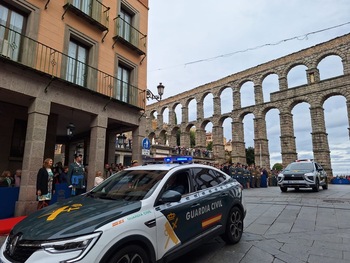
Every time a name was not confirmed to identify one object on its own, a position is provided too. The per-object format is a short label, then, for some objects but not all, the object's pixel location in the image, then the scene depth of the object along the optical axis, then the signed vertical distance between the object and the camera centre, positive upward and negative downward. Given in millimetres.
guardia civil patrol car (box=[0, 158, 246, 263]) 2723 -684
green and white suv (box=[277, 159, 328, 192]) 14539 -437
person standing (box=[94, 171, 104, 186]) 9273 -363
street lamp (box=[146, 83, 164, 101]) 14423 +4334
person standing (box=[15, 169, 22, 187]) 9039 -358
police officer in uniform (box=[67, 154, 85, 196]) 8453 -264
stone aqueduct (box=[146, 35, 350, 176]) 34812 +10458
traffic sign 11578 +1112
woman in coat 7051 -530
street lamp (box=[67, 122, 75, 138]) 11575 +1801
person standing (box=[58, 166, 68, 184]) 9914 -353
